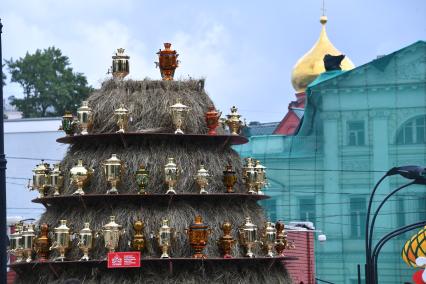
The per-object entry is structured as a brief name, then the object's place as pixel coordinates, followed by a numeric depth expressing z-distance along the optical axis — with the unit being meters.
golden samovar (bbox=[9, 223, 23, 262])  23.34
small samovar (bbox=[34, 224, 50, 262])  23.06
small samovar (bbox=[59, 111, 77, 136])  23.73
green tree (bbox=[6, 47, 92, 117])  82.19
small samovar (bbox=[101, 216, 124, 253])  22.34
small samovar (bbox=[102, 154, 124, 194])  22.66
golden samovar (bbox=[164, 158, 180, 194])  22.61
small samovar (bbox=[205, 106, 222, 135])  23.66
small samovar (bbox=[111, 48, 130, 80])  24.64
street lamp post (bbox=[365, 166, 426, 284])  43.69
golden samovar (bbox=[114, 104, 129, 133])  23.14
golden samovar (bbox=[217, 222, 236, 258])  22.77
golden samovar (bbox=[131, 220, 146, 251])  22.47
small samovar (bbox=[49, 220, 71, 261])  22.69
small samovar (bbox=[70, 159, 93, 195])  22.86
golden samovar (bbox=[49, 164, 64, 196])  23.52
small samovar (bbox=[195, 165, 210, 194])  22.91
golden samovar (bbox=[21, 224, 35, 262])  23.27
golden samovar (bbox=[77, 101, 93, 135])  23.40
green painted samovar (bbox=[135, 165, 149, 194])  22.67
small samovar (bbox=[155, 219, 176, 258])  22.36
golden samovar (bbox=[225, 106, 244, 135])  24.31
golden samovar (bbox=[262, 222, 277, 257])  23.55
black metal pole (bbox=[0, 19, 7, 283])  22.16
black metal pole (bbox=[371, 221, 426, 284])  45.72
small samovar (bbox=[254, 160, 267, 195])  23.91
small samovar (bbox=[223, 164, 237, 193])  23.39
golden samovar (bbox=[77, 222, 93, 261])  22.47
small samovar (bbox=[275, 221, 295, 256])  24.06
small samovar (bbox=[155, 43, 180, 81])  24.64
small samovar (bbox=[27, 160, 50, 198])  23.67
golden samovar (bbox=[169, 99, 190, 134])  23.25
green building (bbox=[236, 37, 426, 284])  60.56
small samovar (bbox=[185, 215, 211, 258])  22.45
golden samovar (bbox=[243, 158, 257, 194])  23.84
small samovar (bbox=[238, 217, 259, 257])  23.05
